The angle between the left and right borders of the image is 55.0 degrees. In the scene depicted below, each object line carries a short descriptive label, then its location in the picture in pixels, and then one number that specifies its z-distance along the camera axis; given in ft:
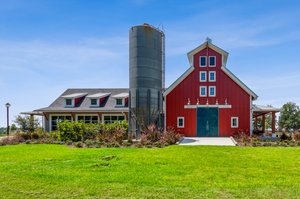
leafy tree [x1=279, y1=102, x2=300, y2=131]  168.36
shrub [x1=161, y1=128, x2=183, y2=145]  65.00
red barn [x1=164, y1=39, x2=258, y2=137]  89.30
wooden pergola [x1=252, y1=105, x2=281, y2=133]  90.07
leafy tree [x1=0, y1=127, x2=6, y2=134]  149.21
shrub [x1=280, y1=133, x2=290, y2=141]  72.90
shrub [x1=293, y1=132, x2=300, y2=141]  67.95
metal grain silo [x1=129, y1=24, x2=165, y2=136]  81.51
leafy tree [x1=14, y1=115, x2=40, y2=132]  86.28
